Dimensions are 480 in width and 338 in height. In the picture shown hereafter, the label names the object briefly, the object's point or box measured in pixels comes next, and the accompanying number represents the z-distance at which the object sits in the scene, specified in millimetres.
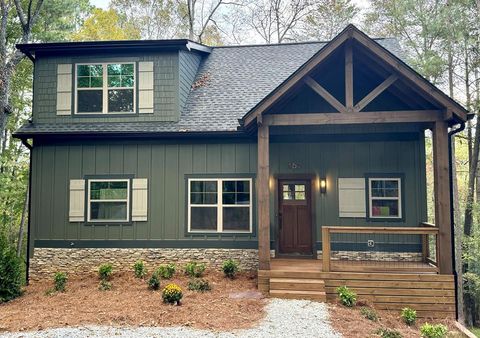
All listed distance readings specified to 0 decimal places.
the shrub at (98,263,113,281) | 7867
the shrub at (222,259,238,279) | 7684
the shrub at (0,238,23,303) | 7000
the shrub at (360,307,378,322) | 5609
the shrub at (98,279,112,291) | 7223
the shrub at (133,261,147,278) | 7879
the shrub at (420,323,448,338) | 5090
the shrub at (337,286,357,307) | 6117
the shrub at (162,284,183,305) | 5984
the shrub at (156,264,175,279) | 7672
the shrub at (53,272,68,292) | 7441
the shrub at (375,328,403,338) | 4824
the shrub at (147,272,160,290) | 6988
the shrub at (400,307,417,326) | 5809
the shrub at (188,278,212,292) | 6867
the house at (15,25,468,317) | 8094
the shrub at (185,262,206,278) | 7801
